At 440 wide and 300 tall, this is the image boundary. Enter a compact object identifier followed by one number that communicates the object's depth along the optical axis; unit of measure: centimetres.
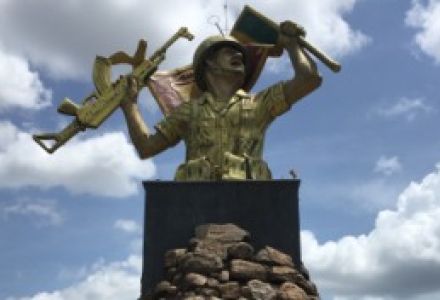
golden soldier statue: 866
